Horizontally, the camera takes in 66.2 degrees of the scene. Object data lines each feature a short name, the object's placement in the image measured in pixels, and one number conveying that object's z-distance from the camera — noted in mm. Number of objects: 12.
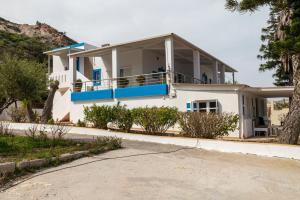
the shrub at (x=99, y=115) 12607
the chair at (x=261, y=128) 14567
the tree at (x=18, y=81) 12787
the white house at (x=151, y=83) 13745
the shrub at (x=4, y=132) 10083
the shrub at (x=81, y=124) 15255
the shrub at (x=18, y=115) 17396
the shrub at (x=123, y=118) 12044
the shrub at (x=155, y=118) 10957
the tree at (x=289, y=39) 9289
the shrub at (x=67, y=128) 12055
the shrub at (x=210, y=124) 10100
